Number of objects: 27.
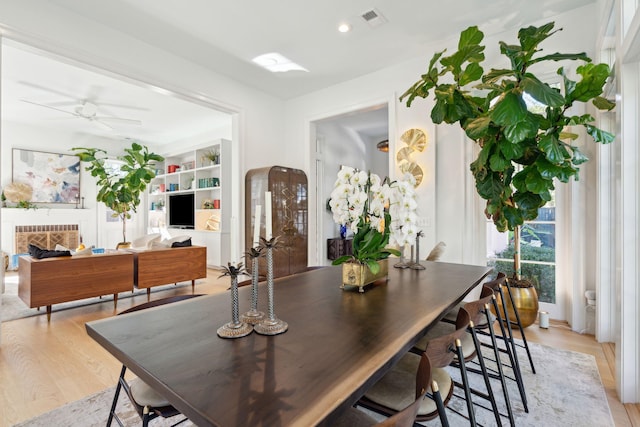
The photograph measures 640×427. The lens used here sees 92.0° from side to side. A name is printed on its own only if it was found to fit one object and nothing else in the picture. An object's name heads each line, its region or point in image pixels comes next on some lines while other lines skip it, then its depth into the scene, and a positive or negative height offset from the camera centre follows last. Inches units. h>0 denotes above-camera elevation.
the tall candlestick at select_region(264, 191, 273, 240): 37.2 +0.0
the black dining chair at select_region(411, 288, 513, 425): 52.2 -26.8
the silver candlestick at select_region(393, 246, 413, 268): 88.7 -15.3
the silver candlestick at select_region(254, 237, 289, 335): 40.1 -14.5
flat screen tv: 282.7 +1.4
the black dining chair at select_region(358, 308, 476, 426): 37.3 -26.0
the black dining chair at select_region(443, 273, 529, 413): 68.7 -28.4
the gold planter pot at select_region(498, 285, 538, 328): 110.6 -33.0
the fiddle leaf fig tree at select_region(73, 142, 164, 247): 185.3 +19.0
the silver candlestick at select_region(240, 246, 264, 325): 42.1 -11.6
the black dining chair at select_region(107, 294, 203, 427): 43.1 -27.7
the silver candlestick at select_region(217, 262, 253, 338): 38.4 -14.5
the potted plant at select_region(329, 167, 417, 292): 58.1 -1.2
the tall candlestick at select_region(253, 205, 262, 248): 38.6 -0.6
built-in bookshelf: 253.9 +15.7
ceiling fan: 204.0 +68.3
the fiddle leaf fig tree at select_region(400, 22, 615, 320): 78.1 +24.2
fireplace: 244.7 -19.0
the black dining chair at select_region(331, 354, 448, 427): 23.5 -17.4
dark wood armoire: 177.3 +1.2
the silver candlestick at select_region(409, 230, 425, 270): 86.1 -15.2
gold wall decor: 148.1 +30.2
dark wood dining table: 25.2 -15.7
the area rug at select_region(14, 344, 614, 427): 66.1 -45.0
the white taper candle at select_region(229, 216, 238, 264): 36.7 -3.6
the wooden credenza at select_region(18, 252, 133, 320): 125.3 -28.3
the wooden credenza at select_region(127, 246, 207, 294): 157.9 -29.1
